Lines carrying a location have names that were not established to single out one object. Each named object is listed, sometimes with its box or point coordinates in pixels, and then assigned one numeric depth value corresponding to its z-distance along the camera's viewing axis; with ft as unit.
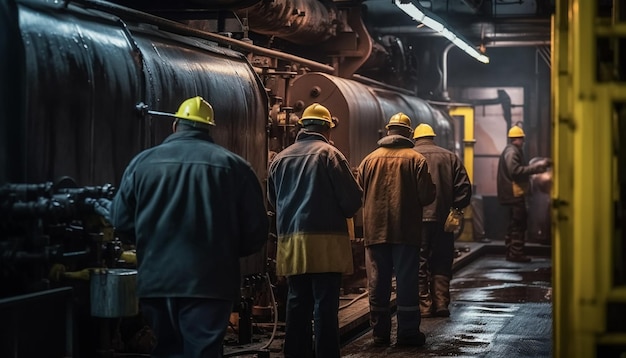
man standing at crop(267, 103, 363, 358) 30.14
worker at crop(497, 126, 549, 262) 64.54
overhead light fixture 44.55
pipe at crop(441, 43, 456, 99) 75.82
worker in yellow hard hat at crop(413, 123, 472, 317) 42.47
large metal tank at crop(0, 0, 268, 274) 21.66
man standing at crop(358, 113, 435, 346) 35.83
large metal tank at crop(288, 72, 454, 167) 45.01
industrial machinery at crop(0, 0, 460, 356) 21.56
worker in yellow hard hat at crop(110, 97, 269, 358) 22.95
